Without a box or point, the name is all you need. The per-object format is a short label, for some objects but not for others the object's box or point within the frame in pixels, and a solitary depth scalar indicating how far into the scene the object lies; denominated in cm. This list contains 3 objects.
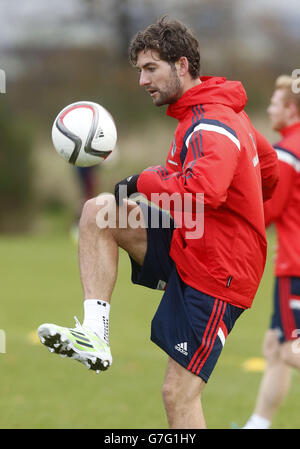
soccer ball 837
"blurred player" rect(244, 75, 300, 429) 1100
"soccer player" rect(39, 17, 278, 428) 780
